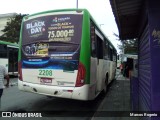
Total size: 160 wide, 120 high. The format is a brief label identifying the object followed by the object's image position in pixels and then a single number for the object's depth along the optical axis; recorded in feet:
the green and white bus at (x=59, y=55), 11.88
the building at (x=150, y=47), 6.76
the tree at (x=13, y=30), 79.78
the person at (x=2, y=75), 10.47
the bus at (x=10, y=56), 31.87
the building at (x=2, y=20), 144.94
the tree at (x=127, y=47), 63.41
